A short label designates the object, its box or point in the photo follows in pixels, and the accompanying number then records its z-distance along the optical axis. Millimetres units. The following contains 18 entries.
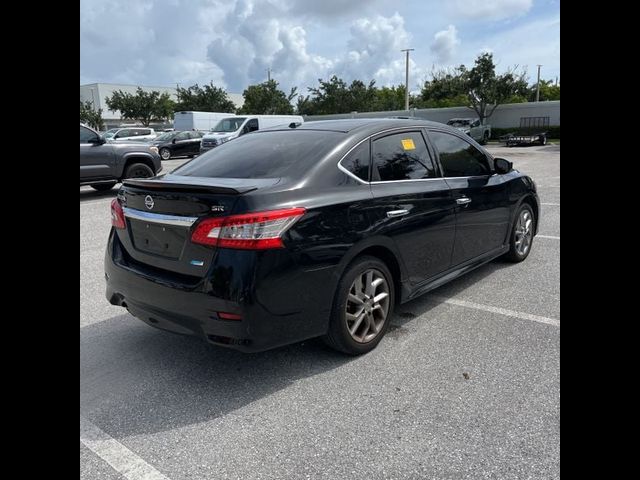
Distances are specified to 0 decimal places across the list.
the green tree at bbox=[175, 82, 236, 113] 56781
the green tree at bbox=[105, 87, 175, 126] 55250
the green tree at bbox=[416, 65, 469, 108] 41594
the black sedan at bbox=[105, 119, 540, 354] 2754
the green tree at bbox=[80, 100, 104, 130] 47312
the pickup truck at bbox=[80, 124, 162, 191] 10695
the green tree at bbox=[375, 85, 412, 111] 58062
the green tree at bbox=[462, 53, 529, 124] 39312
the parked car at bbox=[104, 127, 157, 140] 26797
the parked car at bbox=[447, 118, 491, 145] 33719
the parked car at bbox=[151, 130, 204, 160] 25047
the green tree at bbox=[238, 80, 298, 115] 54812
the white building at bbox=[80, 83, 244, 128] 63875
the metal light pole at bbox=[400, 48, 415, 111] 47075
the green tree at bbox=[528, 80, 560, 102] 62506
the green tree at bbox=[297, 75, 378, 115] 55469
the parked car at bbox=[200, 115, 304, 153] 23000
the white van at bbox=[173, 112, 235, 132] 31031
